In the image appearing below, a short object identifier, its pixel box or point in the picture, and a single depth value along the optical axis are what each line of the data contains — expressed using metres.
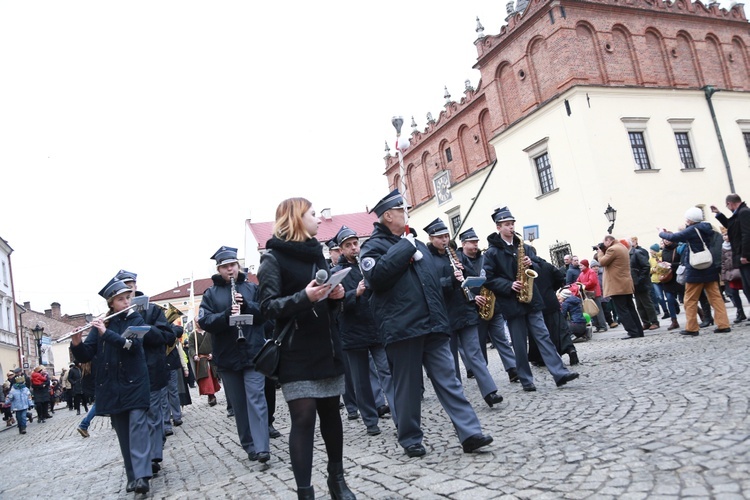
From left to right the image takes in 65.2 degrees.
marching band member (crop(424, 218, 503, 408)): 6.57
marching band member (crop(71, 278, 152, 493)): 5.50
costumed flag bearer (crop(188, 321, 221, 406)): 11.80
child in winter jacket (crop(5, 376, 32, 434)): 17.88
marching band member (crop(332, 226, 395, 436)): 6.90
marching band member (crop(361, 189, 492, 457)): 4.72
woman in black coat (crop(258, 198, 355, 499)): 3.71
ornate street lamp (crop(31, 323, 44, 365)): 27.66
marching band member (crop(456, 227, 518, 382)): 8.43
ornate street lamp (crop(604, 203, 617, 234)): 24.69
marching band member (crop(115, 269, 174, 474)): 6.47
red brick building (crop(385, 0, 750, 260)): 26.50
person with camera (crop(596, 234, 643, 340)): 11.66
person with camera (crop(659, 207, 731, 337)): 9.59
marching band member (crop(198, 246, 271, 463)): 5.86
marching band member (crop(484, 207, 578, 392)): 6.90
